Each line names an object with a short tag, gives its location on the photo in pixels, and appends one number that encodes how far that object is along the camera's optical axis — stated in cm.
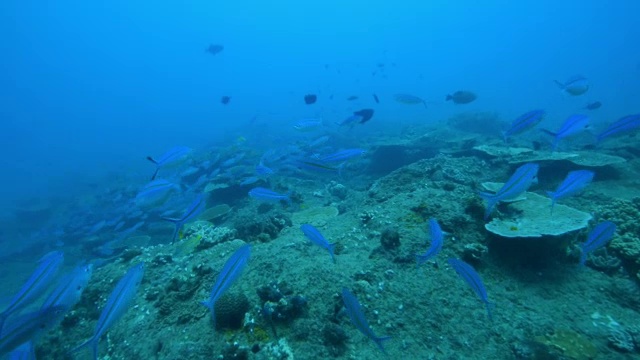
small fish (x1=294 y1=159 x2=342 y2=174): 507
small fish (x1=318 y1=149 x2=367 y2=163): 541
